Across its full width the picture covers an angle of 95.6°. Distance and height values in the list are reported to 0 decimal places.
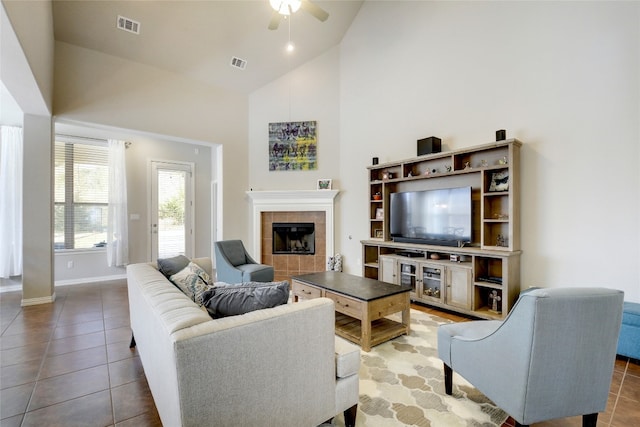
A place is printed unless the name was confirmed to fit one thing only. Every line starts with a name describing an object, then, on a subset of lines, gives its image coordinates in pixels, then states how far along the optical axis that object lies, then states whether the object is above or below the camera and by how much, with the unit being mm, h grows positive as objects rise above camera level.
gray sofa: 1137 -678
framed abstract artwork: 5637 +1321
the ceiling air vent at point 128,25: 3986 +2662
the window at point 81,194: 5305 +391
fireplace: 5508 -117
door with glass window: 6176 +118
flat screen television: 3752 -38
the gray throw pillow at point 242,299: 1631 -487
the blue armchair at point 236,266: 4012 -773
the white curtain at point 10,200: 4633 +238
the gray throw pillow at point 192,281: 1979 -495
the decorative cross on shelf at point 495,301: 3374 -1025
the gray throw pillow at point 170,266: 2377 -434
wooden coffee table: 2645 -865
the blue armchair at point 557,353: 1414 -708
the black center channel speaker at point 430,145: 4039 +962
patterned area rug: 1772 -1256
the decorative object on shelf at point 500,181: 3420 +385
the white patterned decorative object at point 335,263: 5348 -906
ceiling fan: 2887 +2123
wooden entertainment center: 3316 -438
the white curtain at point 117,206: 5543 +165
